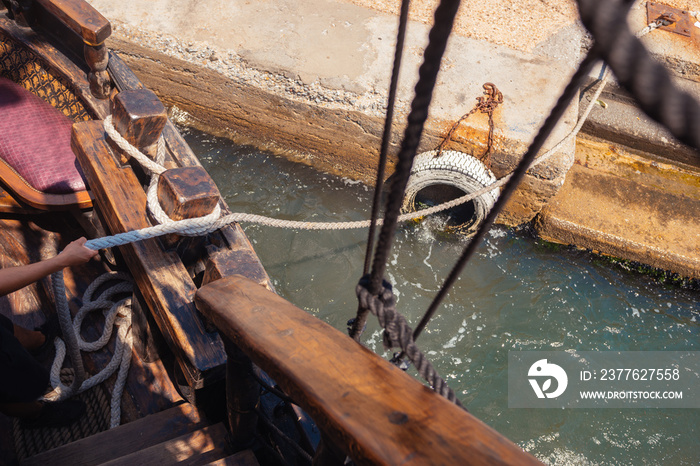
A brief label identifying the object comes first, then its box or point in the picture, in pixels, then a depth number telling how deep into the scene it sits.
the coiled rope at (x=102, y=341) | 2.11
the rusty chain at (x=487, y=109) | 4.69
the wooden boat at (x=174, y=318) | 0.71
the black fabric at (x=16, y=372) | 1.99
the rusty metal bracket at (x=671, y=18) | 5.80
